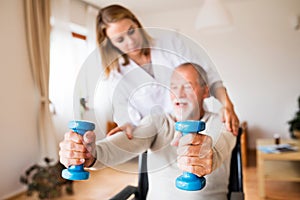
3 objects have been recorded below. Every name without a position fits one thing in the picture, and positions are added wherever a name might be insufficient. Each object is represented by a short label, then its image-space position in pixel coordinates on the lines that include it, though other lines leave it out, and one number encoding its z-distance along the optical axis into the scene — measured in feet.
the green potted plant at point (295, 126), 8.61
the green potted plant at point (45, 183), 5.38
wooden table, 5.67
